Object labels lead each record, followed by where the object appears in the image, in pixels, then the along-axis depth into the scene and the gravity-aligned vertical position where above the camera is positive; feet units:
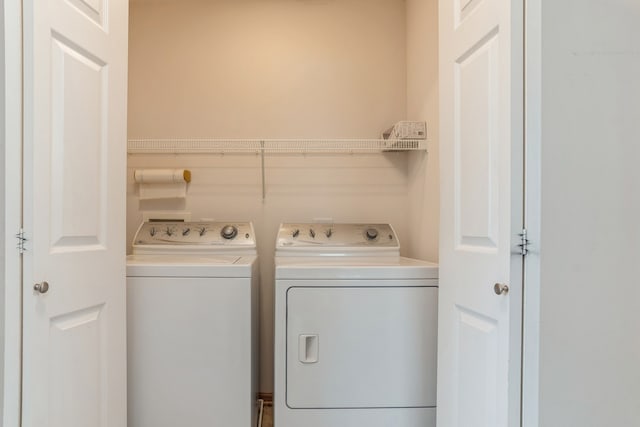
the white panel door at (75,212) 3.17 -0.05
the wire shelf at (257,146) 7.18 +1.33
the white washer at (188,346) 4.79 -1.90
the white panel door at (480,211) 2.98 -0.01
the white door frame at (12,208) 3.02 -0.01
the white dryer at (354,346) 4.84 -1.92
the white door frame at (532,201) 2.86 +0.08
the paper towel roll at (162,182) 7.09 +0.53
